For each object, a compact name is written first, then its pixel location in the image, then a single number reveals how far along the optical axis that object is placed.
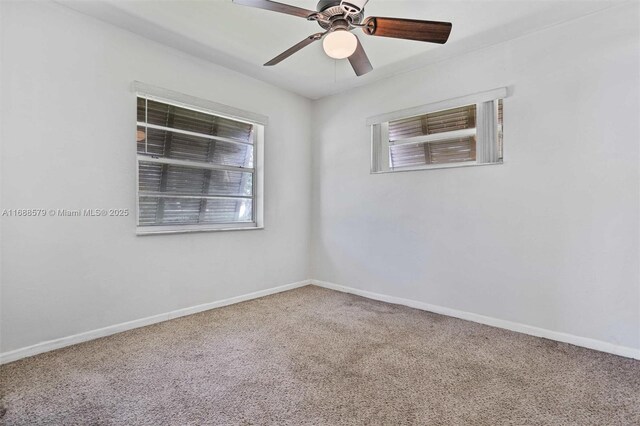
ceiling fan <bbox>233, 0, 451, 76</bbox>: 1.79
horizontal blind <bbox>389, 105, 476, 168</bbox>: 3.10
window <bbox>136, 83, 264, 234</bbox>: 2.94
